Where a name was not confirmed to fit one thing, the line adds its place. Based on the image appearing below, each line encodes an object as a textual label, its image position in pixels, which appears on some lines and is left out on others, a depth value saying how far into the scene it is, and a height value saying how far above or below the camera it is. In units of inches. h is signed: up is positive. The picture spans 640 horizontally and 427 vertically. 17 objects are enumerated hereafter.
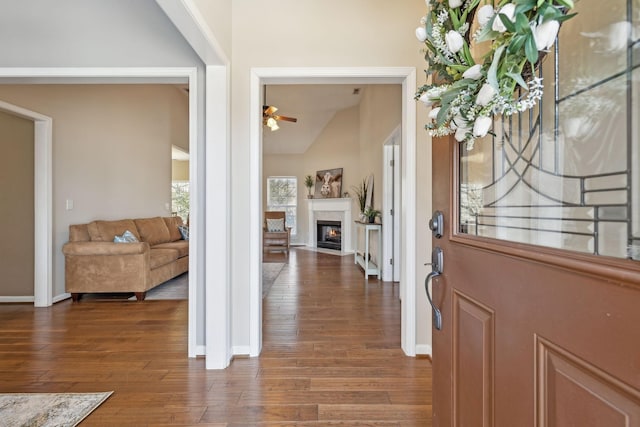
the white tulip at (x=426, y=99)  32.4 +12.5
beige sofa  139.3 -25.0
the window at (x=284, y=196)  345.7 +19.6
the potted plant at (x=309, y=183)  330.0 +33.3
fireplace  300.5 -21.9
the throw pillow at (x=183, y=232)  222.7 -14.5
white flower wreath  21.8 +13.1
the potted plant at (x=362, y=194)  221.7 +15.6
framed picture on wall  304.3 +30.8
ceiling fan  175.6 +58.5
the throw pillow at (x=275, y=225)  310.5 -12.4
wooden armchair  290.2 -26.1
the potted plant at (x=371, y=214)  187.0 -0.4
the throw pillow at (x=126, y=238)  150.3 -13.1
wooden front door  18.9 -3.0
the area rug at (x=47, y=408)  61.0 -42.3
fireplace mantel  288.0 -0.8
